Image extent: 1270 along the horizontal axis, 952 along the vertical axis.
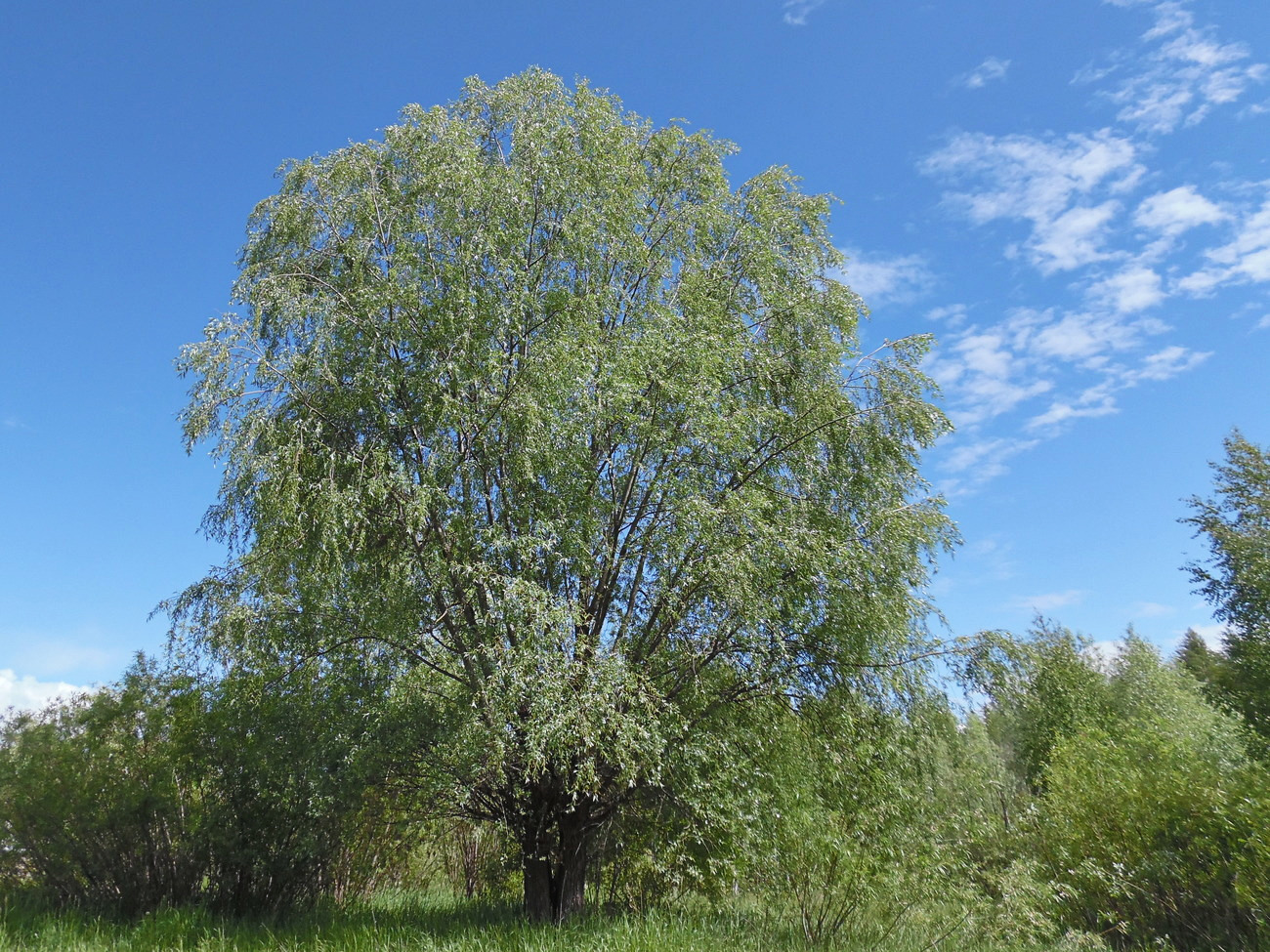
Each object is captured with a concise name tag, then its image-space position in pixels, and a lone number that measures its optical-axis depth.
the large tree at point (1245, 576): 13.88
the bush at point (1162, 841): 11.34
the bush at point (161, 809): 10.87
